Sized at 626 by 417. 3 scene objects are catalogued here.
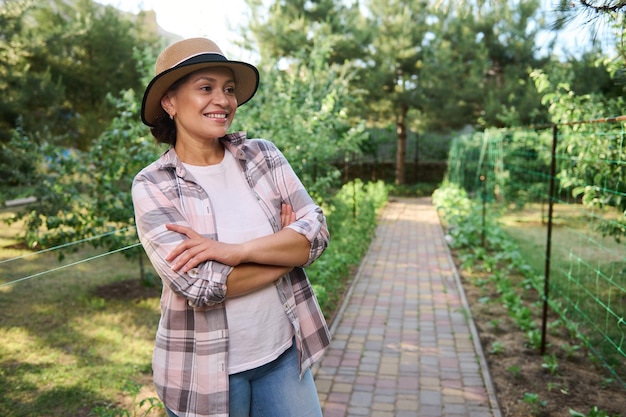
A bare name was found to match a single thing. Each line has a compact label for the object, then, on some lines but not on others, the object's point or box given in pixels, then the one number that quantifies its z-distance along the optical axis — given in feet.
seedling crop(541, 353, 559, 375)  11.76
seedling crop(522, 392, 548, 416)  10.21
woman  4.83
